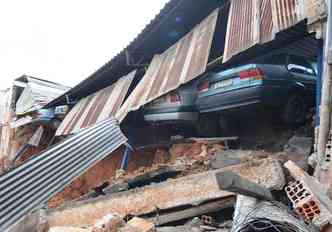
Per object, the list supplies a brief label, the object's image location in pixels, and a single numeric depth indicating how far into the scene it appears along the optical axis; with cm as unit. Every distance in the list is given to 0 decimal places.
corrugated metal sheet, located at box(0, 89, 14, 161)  1316
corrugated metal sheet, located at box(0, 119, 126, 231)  417
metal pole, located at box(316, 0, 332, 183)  371
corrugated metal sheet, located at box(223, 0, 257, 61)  503
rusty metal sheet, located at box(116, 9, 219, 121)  623
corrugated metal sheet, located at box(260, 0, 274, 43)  463
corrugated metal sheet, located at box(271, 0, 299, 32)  437
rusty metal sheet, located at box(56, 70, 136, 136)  860
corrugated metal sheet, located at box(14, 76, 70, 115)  1255
